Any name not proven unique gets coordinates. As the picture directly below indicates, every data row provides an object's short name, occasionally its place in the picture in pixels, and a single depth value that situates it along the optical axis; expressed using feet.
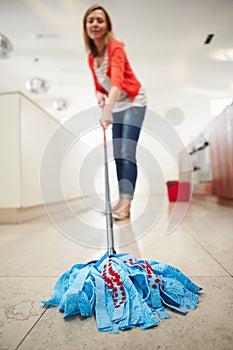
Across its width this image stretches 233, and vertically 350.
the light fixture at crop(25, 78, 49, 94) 12.87
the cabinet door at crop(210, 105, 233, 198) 6.77
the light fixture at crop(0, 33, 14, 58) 9.18
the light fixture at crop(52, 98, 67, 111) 17.78
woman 3.90
